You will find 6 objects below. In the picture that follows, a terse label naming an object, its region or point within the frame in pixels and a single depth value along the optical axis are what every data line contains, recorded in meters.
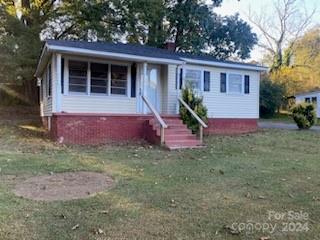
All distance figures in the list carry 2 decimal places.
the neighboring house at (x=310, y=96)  23.57
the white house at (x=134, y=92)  8.11
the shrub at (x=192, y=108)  9.32
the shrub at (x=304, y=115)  12.55
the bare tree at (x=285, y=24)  30.72
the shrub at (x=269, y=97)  20.83
